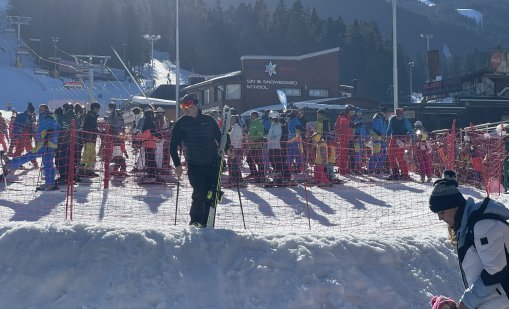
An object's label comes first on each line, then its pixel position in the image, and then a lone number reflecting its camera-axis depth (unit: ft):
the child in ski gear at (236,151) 45.37
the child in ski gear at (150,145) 45.75
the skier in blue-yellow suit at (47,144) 41.29
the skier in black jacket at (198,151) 25.66
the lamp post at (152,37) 165.68
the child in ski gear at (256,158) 48.24
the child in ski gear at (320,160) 48.32
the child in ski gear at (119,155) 44.62
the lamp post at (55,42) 253.44
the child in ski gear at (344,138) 51.60
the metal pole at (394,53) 82.93
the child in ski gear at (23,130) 49.11
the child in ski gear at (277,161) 47.73
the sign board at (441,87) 172.14
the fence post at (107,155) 43.68
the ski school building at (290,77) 148.97
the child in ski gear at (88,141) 44.19
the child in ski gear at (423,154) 49.19
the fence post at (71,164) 31.78
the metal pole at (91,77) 91.45
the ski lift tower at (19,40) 245.57
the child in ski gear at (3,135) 54.91
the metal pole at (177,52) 104.29
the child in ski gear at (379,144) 50.55
